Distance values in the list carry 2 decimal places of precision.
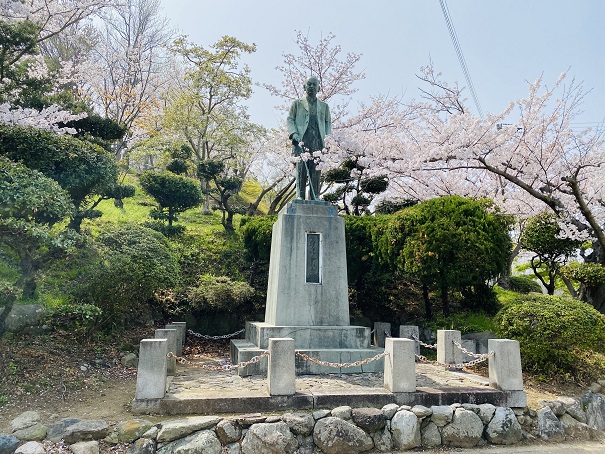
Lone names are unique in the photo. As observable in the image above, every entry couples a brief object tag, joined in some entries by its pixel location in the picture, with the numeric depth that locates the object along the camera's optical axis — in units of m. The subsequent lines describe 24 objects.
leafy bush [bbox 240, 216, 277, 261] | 11.53
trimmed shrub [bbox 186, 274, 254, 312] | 9.76
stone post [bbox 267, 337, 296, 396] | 5.07
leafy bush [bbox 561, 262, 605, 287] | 8.93
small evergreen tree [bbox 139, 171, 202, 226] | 13.92
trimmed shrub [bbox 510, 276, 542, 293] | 14.13
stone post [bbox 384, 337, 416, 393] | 5.38
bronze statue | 8.61
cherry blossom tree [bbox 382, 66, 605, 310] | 9.43
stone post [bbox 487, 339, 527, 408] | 5.66
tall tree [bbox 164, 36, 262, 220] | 18.44
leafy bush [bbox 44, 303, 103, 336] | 7.68
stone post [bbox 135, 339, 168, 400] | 4.86
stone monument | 7.16
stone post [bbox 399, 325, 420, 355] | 8.59
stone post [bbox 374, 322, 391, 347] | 9.42
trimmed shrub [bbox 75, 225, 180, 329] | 7.77
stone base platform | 4.89
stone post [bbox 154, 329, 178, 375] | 6.63
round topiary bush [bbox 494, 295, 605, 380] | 6.70
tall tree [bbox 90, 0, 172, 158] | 18.91
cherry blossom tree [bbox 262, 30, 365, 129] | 16.56
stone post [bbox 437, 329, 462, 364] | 7.47
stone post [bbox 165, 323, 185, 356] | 8.13
